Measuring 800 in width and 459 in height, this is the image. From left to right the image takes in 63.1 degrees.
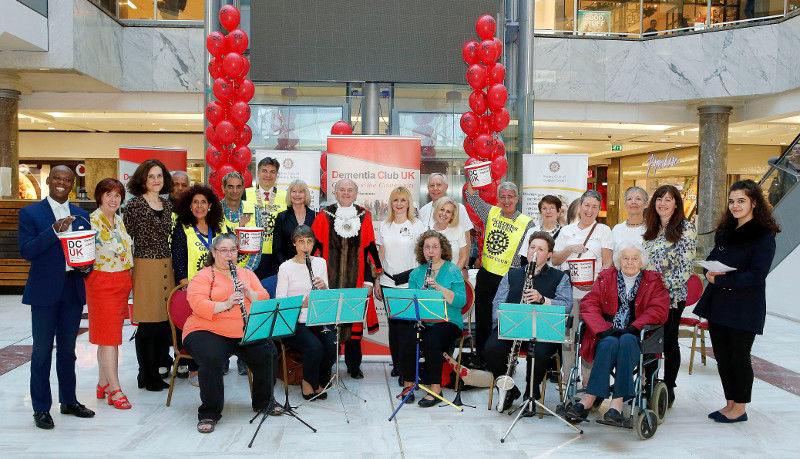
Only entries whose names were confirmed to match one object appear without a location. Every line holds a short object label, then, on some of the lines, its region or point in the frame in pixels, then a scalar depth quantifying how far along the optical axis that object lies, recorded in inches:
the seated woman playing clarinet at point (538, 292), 170.6
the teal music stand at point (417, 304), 170.2
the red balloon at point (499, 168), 286.7
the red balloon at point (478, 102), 290.7
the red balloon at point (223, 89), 276.9
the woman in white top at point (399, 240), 203.0
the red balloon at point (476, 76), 285.0
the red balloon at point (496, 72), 287.7
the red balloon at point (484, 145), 284.0
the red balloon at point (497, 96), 285.7
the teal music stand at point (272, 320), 151.1
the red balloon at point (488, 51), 283.3
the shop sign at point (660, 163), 738.2
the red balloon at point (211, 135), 276.1
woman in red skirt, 166.9
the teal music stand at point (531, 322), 154.7
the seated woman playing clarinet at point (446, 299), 181.2
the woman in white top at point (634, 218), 180.2
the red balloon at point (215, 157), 276.2
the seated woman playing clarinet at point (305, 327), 179.6
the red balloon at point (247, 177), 274.7
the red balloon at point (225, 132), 271.3
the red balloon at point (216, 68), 278.7
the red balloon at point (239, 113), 275.0
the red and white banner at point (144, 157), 301.6
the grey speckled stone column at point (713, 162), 522.6
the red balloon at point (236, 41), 279.0
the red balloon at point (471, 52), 288.0
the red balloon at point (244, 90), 282.4
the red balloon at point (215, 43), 275.7
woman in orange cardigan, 160.2
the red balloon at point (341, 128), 290.8
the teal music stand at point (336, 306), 165.0
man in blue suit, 152.8
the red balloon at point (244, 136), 281.6
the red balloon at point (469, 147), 293.1
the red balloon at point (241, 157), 277.6
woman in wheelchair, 153.8
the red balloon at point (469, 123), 292.7
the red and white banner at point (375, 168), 229.3
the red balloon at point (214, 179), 274.8
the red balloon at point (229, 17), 281.1
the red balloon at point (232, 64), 273.4
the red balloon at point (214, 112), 277.7
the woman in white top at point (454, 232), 205.6
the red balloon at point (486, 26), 289.7
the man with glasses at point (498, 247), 201.8
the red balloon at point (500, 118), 289.7
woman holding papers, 163.8
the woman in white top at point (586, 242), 184.9
